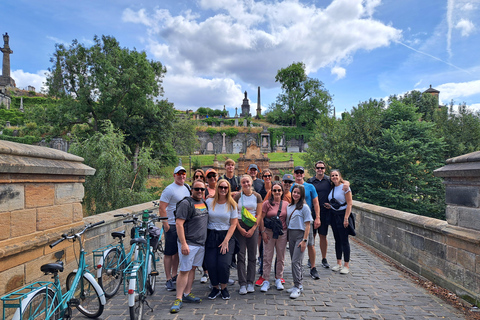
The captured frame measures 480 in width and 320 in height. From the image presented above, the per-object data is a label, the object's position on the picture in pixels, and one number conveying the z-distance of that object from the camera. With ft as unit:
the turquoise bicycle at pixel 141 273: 11.84
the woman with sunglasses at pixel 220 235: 14.82
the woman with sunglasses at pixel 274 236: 16.48
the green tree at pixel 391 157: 55.98
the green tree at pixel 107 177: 41.68
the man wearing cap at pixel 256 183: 20.97
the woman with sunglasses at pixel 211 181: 17.07
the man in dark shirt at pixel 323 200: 19.89
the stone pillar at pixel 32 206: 11.26
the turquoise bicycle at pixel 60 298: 9.84
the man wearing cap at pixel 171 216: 16.14
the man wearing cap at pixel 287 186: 17.88
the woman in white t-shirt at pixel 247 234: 15.80
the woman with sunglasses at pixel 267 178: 21.30
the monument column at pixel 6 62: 236.84
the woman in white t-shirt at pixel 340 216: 18.99
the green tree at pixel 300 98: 207.41
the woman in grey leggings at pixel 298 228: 15.70
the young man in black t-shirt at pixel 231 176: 19.48
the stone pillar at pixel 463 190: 14.03
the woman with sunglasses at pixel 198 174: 18.78
